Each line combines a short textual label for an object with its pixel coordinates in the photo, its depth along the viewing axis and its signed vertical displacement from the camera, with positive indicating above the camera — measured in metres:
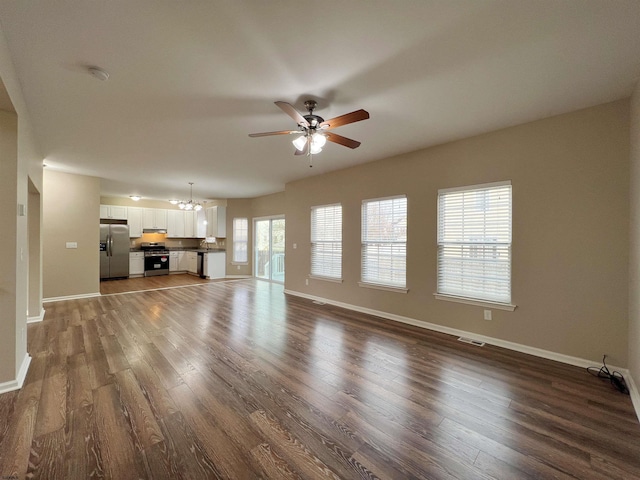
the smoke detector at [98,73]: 2.11 +1.35
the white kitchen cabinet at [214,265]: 8.48 -0.89
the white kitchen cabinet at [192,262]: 9.26 -0.90
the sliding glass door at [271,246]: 8.12 -0.26
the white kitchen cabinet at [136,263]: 8.62 -0.88
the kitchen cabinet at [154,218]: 8.95 +0.68
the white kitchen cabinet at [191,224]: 9.74 +0.51
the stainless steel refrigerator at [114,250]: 7.78 -0.40
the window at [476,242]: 3.25 -0.03
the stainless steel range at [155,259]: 8.87 -0.74
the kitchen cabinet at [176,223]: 9.47 +0.53
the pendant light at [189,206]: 7.03 +0.87
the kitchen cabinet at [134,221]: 8.65 +0.54
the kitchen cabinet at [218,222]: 8.70 +0.54
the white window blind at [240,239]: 8.87 -0.03
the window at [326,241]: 5.24 -0.05
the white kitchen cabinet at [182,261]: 9.79 -0.88
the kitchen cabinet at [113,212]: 8.09 +0.80
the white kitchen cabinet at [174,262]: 9.59 -0.91
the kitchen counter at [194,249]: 8.98 -0.44
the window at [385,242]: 4.25 -0.05
